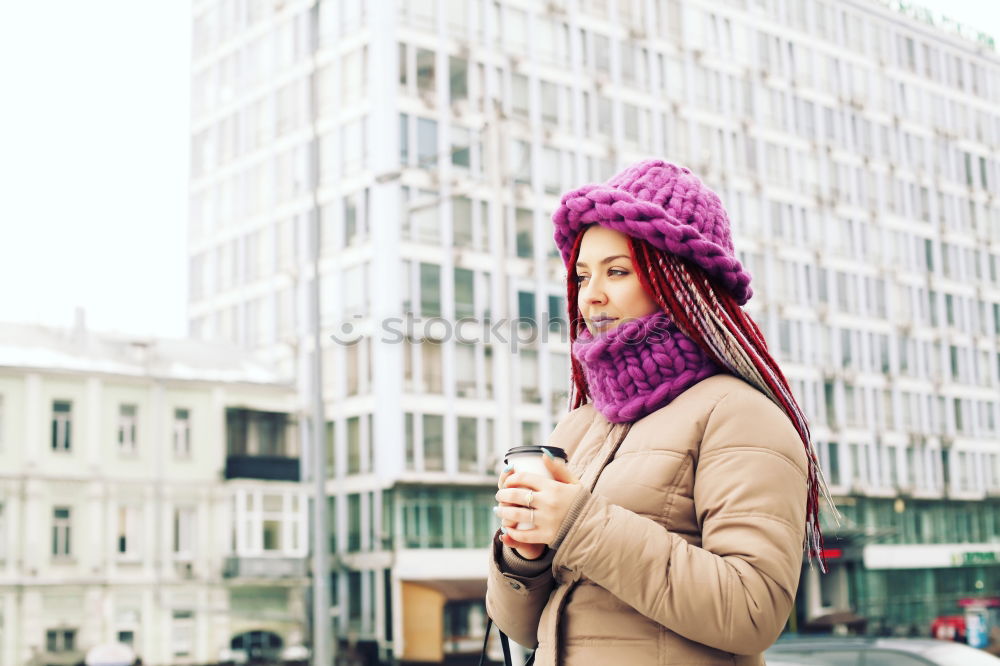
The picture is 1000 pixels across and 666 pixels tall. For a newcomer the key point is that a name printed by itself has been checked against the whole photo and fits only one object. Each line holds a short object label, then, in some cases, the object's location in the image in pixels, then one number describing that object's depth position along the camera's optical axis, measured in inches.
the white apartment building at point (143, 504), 1432.1
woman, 79.8
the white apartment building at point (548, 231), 1695.4
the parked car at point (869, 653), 291.1
